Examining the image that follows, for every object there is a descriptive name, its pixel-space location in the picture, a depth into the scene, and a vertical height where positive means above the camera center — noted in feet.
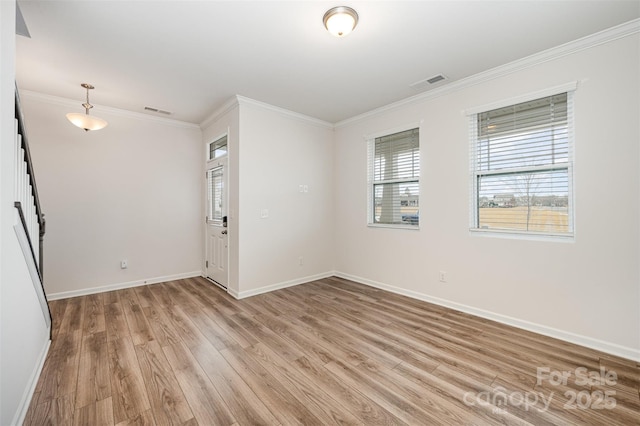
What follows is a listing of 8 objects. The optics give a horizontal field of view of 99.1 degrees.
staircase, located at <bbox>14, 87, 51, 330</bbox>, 6.05 +0.22
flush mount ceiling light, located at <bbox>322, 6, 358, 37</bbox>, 6.77 +4.83
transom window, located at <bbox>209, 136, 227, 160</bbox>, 14.14 +3.44
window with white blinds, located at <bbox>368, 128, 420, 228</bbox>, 12.49 +1.56
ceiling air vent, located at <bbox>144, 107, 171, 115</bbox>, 13.42 +5.07
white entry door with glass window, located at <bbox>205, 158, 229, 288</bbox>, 13.79 -0.72
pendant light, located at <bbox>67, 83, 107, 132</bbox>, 10.44 +3.56
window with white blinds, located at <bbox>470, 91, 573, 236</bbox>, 8.57 +1.50
